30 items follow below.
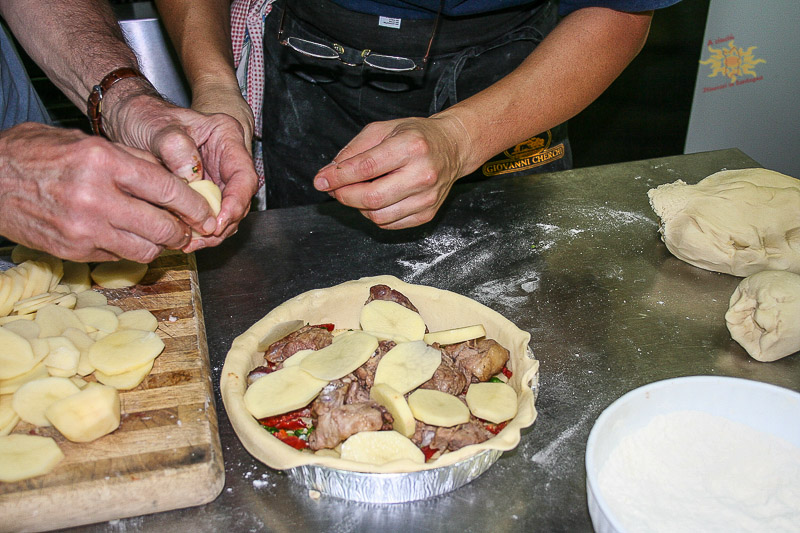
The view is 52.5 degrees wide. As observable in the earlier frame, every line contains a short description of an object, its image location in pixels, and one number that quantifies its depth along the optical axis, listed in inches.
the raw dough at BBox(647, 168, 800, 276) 33.0
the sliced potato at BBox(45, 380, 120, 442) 24.3
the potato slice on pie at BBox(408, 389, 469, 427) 25.1
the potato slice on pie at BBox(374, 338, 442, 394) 26.2
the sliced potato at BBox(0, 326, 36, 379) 26.1
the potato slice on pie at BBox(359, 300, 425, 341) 28.5
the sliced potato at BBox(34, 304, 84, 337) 28.3
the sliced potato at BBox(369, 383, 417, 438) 25.1
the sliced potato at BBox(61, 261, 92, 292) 31.7
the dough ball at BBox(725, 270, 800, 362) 29.0
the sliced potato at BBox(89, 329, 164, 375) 26.8
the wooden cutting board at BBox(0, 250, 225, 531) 23.4
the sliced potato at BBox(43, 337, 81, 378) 26.8
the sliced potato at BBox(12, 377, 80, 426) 25.4
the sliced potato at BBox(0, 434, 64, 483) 23.5
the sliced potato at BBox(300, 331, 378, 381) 26.4
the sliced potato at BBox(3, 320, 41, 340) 27.8
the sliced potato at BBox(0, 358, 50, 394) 26.2
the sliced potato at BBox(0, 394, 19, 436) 25.0
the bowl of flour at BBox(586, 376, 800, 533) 22.1
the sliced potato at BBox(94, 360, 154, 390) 26.6
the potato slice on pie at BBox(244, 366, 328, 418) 25.5
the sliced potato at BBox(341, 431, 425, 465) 24.1
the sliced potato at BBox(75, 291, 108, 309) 30.7
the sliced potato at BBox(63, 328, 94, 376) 27.2
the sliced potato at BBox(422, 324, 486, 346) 28.5
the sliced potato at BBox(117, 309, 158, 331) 29.3
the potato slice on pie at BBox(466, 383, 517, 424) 25.5
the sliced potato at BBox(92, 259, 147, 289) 31.7
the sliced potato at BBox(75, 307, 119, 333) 28.9
